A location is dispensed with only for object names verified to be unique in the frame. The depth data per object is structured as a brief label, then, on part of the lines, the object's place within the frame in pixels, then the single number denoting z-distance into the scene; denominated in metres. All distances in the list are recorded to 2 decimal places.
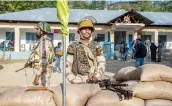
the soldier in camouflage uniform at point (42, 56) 3.19
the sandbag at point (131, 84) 2.36
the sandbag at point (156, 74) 2.52
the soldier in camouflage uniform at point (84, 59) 2.52
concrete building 18.86
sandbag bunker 2.20
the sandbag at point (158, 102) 2.31
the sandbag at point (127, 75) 2.78
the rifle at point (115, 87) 2.22
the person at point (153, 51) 14.26
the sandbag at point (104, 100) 2.20
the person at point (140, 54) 8.47
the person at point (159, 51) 14.31
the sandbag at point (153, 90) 2.35
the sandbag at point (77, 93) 2.18
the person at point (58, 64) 9.89
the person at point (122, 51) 14.77
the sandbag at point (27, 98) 2.21
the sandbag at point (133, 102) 2.21
